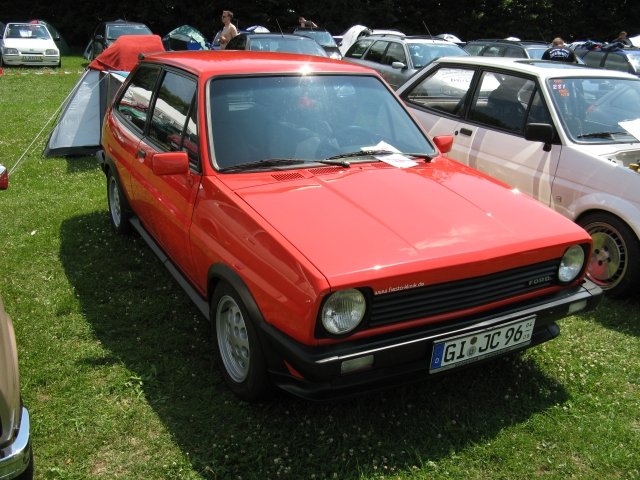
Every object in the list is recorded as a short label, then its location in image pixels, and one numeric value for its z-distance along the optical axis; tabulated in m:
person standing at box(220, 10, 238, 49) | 13.13
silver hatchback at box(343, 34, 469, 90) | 11.23
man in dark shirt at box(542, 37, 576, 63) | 11.66
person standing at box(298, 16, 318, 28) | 21.43
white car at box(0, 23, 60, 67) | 18.91
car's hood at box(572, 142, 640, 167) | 4.51
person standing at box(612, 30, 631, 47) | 15.26
